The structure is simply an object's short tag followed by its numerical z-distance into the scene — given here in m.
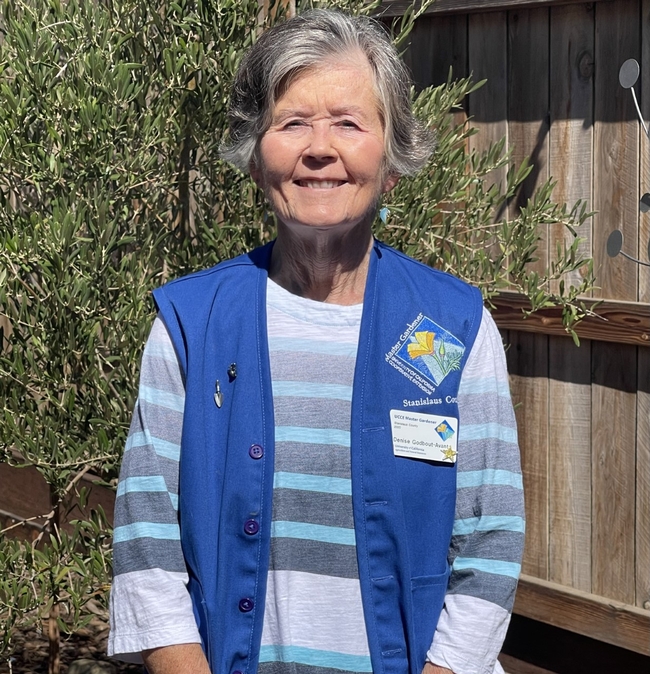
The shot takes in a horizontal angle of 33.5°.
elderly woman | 1.94
